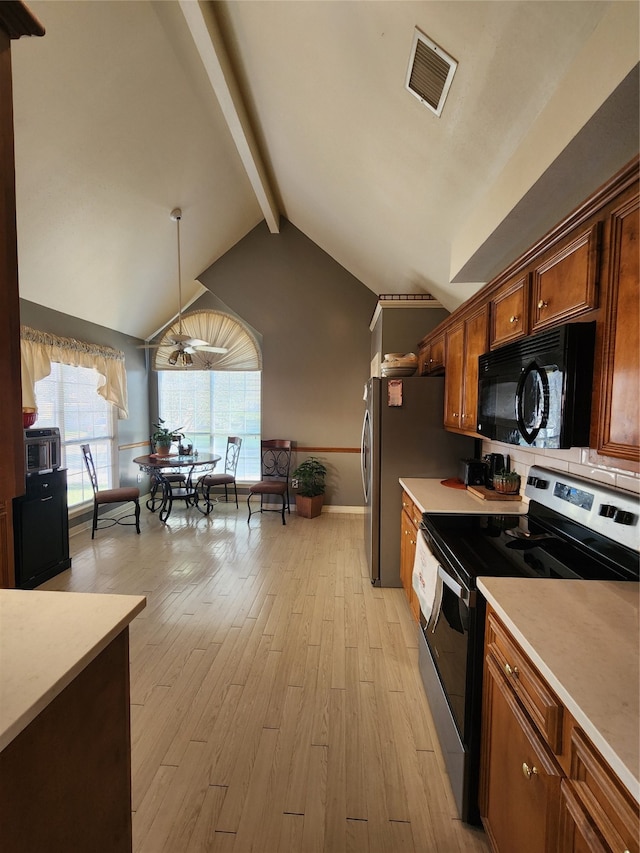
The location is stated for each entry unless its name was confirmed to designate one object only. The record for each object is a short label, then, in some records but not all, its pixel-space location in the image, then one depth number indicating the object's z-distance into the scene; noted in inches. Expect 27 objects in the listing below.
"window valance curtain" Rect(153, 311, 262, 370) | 222.2
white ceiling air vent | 62.7
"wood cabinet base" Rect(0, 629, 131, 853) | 28.7
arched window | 223.6
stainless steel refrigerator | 118.6
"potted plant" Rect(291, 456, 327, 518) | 195.3
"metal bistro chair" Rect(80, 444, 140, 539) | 163.8
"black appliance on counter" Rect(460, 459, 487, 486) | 102.9
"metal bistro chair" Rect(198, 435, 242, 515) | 196.1
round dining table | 174.3
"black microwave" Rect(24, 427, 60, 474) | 120.0
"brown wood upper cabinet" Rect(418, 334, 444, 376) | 122.5
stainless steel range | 50.5
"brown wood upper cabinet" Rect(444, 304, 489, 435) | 87.6
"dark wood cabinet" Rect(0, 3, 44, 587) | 26.4
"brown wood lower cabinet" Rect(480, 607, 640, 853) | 27.1
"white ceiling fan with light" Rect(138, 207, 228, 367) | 144.9
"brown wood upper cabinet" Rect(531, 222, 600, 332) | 47.1
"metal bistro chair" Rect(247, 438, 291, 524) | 206.5
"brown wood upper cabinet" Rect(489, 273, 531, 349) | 65.7
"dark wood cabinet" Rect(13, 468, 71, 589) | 114.1
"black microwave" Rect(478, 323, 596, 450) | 48.3
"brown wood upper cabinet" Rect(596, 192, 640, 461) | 40.4
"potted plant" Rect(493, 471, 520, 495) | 90.1
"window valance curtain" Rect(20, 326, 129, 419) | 135.8
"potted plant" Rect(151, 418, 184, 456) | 190.1
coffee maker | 97.7
